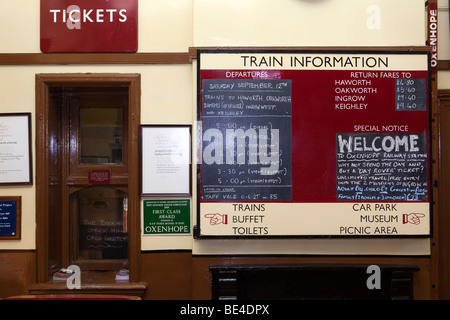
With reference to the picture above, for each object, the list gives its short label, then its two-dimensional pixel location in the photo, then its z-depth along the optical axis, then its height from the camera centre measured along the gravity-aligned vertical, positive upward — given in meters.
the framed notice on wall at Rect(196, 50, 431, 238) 3.57 +0.15
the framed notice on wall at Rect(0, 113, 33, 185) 3.79 +0.15
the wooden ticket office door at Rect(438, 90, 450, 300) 3.86 -0.59
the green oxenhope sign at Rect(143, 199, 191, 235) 3.79 -0.53
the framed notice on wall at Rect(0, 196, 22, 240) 3.79 -0.54
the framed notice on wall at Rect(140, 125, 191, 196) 3.75 +0.02
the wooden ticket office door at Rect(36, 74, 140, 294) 3.96 -0.16
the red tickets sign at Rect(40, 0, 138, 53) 3.77 +1.32
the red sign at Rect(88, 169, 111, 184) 3.97 -0.15
